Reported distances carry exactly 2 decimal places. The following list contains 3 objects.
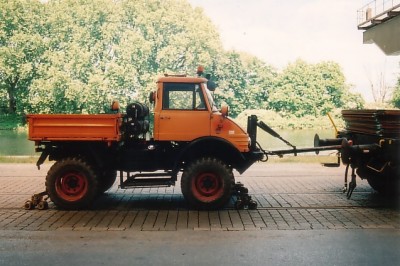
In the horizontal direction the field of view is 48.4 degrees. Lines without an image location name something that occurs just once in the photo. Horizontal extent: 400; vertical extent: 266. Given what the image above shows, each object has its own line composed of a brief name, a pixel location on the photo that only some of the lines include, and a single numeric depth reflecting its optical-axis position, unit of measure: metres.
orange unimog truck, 8.55
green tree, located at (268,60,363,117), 30.81
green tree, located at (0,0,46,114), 29.69
